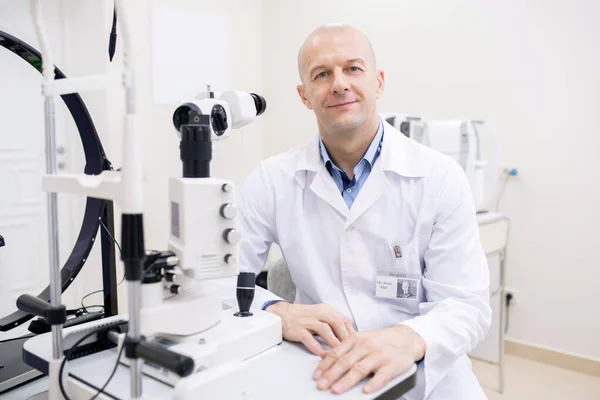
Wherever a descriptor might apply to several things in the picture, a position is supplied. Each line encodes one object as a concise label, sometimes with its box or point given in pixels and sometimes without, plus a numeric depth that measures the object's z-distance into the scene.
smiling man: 1.18
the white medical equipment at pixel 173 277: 0.69
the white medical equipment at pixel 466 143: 2.42
